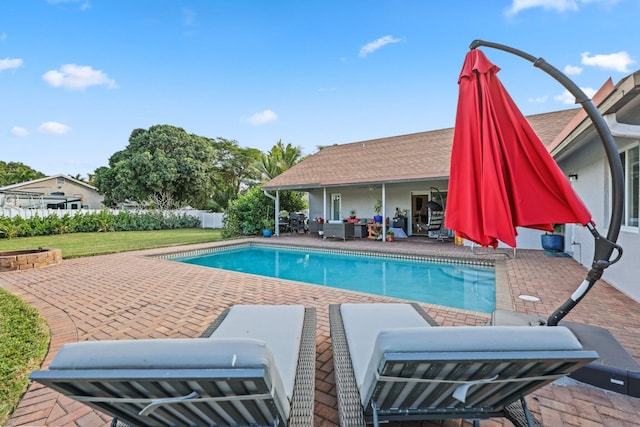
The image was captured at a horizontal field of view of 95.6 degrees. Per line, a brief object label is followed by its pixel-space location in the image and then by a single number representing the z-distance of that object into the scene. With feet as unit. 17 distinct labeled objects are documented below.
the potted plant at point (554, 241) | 27.63
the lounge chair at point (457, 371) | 4.17
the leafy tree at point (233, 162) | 102.66
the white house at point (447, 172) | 14.26
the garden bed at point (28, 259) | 23.25
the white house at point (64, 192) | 83.05
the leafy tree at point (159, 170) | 70.90
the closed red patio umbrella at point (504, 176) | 7.21
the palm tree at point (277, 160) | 68.90
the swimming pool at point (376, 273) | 20.25
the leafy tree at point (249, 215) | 49.19
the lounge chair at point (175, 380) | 3.67
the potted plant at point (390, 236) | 40.06
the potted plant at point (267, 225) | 48.77
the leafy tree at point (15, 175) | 107.55
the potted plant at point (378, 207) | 48.93
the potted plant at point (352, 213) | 51.82
